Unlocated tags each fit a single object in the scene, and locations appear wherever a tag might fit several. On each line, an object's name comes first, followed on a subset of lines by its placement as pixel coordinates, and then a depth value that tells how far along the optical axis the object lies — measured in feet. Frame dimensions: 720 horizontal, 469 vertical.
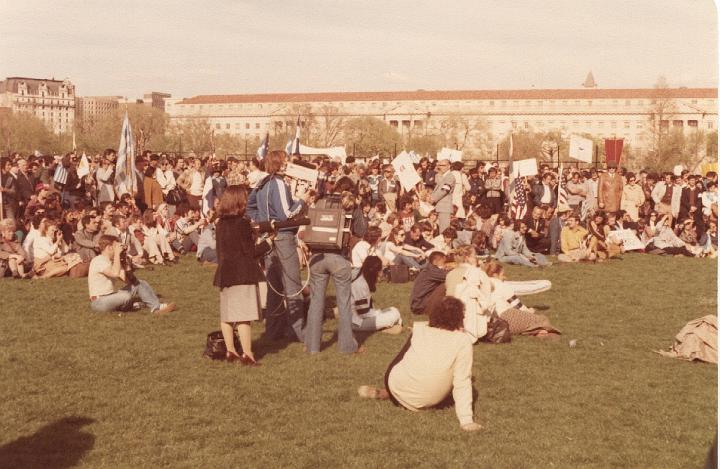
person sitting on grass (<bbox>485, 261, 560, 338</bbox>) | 35.37
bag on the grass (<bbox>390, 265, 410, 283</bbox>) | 49.98
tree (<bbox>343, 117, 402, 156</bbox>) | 293.23
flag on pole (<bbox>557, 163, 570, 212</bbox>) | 71.26
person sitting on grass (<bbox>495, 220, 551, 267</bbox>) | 59.26
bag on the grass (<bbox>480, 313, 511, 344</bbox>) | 34.14
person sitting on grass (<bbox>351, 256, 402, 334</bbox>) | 36.04
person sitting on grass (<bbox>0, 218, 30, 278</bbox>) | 49.06
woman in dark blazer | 28.76
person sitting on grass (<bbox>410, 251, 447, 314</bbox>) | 38.60
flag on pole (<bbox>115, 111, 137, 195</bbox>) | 53.83
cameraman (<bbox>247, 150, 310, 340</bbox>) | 30.86
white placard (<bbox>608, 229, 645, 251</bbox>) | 68.03
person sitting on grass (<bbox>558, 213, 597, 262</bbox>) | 60.80
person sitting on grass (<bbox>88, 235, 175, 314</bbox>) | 38.63
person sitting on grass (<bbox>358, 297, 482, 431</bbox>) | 23.44
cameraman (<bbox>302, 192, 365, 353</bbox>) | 30.66
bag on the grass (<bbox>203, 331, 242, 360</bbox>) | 30.76
